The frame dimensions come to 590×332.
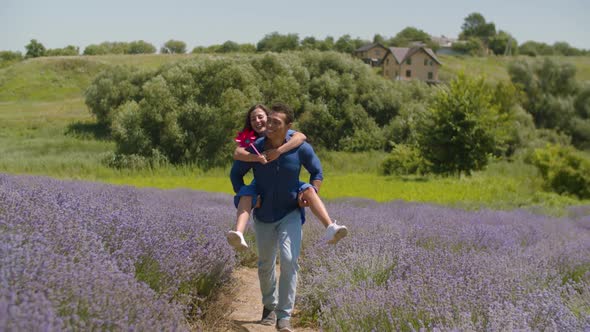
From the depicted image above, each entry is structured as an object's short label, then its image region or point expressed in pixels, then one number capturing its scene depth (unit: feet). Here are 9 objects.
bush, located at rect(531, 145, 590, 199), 66.18
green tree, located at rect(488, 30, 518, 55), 297.53
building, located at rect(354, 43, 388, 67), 213.05
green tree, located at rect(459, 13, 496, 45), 407.54
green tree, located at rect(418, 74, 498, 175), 82.17
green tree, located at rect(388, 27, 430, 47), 323.63
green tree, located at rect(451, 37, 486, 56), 288.92
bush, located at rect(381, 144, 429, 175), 88.67
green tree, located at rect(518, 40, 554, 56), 289.41
